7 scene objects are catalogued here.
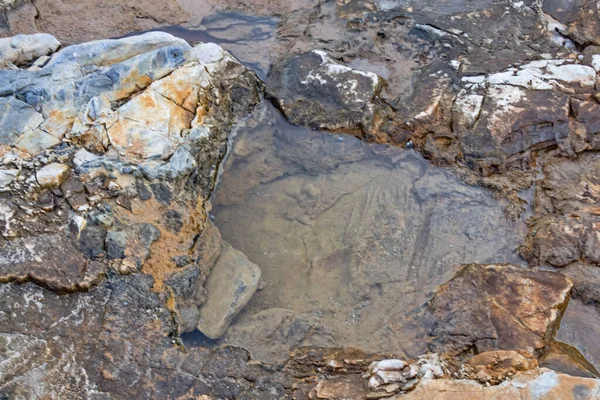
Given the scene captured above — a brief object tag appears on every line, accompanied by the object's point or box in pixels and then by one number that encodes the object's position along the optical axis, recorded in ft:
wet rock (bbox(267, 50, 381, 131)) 14.44
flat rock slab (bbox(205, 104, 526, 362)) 11.55
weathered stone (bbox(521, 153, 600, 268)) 11.93
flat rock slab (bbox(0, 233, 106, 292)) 10.27
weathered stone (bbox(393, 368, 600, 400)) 8.81
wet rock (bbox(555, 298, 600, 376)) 10.82
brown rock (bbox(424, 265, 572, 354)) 10.52
